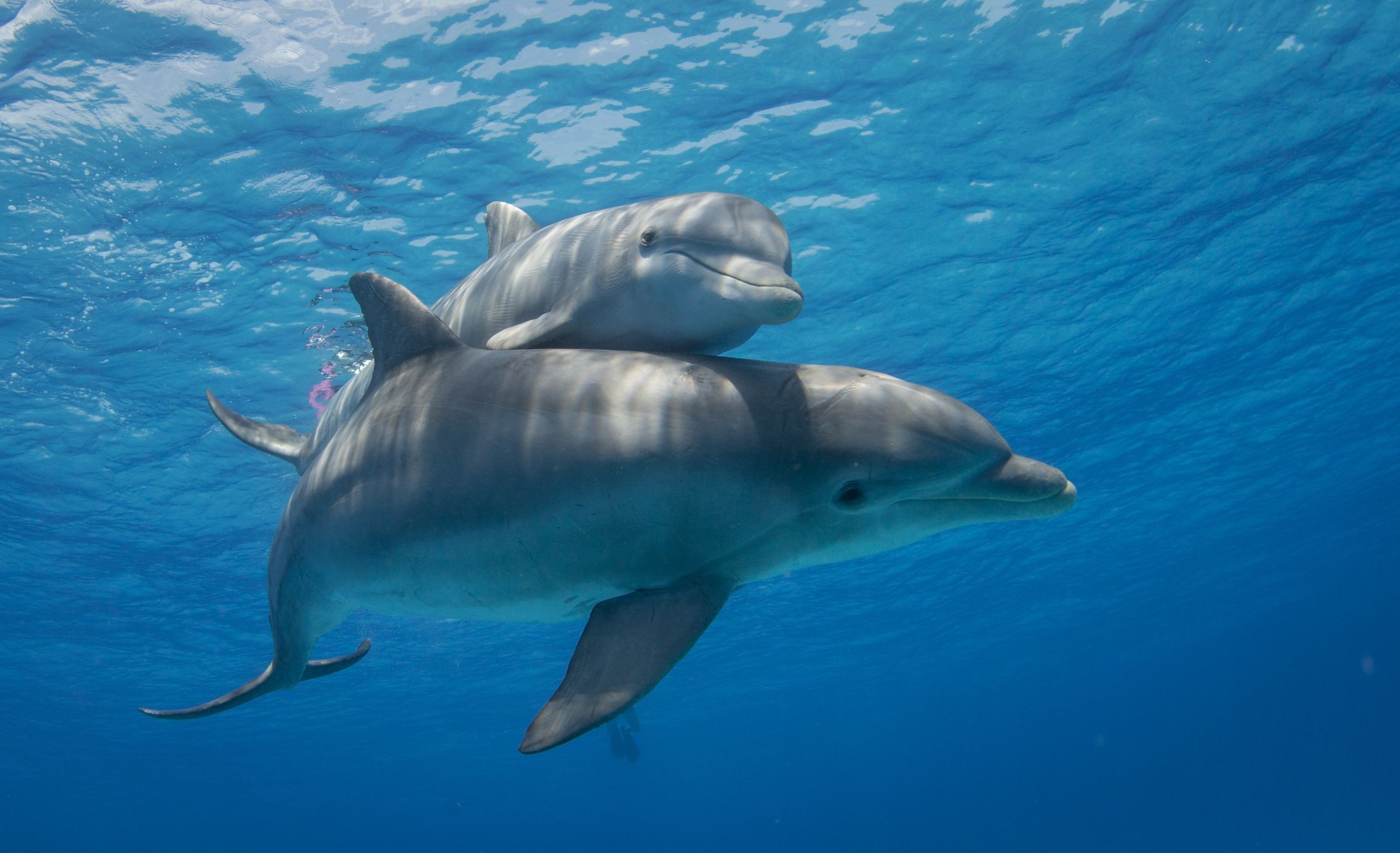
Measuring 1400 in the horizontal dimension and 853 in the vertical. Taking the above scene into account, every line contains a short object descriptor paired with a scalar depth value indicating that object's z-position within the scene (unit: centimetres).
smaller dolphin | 284
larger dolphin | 270
